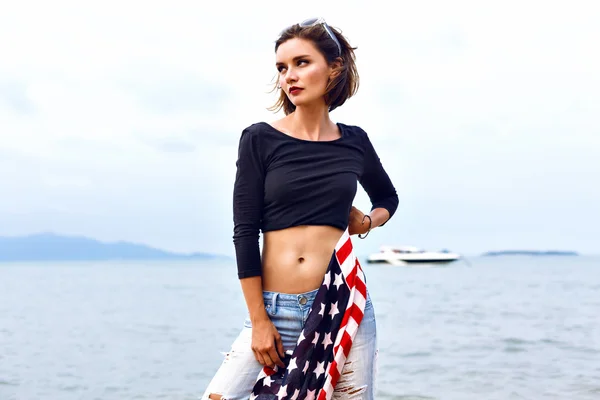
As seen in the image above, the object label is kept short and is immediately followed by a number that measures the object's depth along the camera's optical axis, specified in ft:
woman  7.97
